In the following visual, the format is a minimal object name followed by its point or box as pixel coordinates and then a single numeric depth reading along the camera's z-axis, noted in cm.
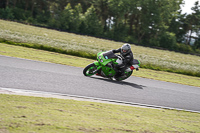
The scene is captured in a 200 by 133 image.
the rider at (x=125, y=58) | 2052
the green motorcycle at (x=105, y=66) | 1984
